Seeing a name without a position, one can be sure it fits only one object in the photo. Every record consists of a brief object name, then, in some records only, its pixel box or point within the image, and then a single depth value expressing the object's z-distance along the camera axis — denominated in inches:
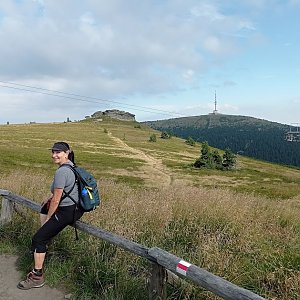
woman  209.3
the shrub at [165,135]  5506.9
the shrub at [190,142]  5225.4
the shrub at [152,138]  4697.3
